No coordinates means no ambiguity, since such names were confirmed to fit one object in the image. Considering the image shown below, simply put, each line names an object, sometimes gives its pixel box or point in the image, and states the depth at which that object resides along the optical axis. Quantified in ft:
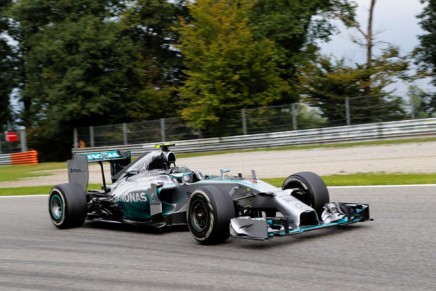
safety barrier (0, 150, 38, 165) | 115.65
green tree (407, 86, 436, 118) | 80.53
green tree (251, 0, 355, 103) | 111.55
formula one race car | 21.53
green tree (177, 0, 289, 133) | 99.50
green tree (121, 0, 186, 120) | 125.92
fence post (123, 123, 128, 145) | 107.58
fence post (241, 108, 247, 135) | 95.20
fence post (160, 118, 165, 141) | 102.68
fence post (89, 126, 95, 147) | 112.47
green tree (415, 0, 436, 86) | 108.78
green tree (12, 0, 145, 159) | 114.11
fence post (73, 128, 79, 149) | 114.73
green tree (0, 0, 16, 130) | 137.49
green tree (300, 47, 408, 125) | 83.56
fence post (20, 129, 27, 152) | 120.88
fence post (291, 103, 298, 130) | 89.20
